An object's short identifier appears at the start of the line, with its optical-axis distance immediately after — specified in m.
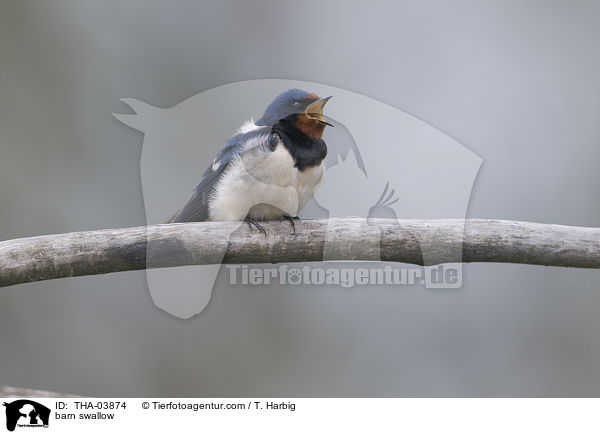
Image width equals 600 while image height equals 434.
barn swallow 4.42
